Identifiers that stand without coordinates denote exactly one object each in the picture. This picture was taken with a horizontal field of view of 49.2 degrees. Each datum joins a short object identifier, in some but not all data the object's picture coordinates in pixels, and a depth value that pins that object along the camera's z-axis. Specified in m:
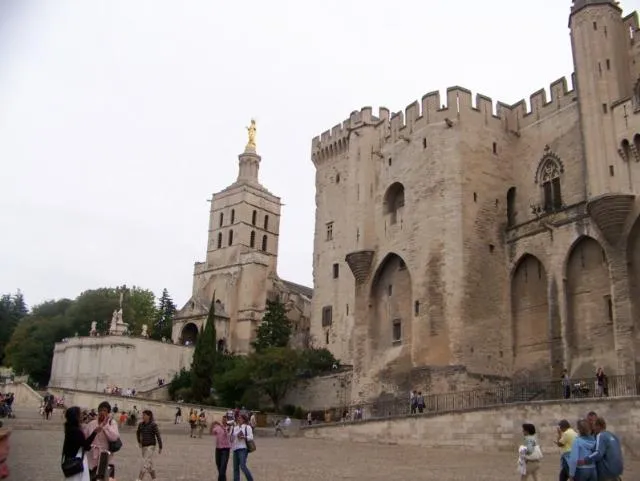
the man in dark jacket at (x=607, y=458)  7.92
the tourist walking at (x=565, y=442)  9.99
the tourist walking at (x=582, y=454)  8.02
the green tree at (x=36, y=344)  63.41
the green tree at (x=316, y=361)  39.56
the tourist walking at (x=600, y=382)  22.11
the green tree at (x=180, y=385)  46.78
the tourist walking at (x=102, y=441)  8.77
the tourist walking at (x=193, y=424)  28.27
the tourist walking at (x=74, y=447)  7.10
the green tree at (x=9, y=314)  79.75
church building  58.03
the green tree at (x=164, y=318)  70.31
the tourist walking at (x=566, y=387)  22.94
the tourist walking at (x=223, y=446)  11.50
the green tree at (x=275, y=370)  37.91
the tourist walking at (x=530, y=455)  10.66
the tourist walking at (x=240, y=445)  11.20
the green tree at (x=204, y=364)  44.97
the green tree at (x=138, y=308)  71.00
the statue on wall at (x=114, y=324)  53.85
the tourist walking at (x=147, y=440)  11.23
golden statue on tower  71.42
